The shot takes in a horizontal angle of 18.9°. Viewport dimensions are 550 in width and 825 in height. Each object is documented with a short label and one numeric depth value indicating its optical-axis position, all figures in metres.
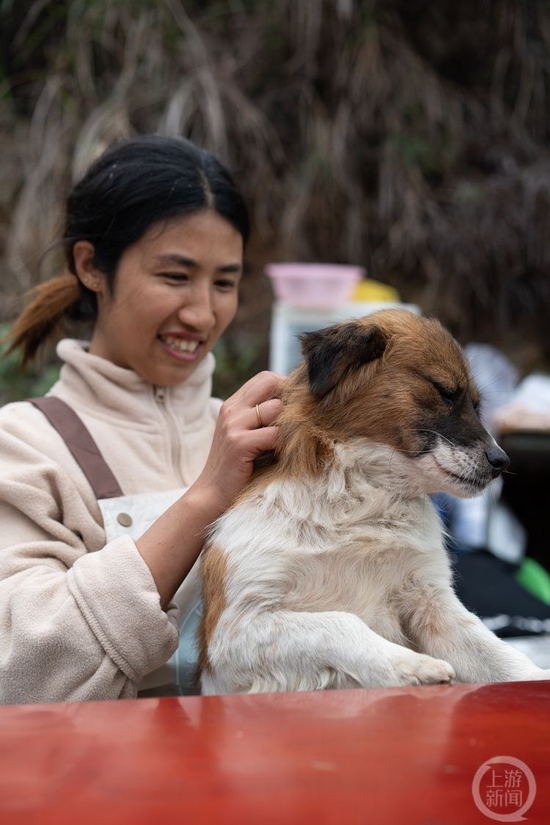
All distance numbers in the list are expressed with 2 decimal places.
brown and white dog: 1.27
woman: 1.31
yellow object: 3.08
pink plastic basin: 2.75
